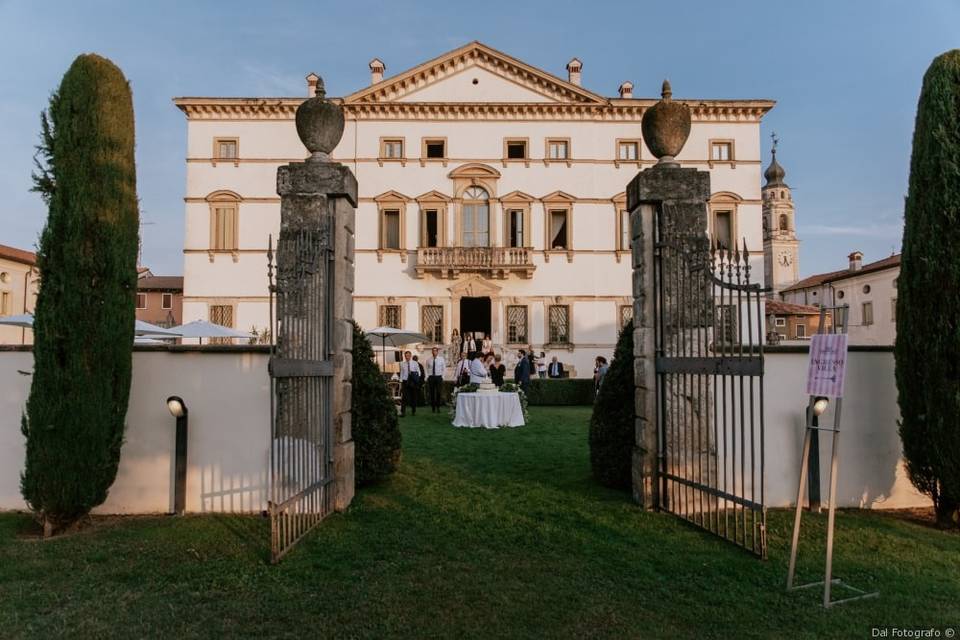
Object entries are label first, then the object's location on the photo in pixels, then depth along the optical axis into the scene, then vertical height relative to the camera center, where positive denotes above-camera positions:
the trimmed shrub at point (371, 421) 6.56 -0.85
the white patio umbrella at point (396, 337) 18.82 +0.23
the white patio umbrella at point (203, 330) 18.31 +0.41
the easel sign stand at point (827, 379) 3.69 -0.23
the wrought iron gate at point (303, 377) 4.77 -0.29
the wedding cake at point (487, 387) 13.31 -0.95
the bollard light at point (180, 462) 5.77 -1.11
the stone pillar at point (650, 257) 5.88 +0.85
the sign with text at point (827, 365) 3.77 -0.14
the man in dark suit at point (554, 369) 23.69 -0.99
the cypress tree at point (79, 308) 5.09 +0.31
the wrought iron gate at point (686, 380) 5.53 -0.34
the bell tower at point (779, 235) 72.19 +12.72
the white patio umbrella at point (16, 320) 13.84 +0.55
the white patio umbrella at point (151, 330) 16.38 +0.37
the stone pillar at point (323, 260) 5.54 +0.78
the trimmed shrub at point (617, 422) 6.43 -0.84
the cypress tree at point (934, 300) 5.19 +0.37
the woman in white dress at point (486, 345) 24.56 -0.07
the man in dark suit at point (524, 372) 17.34 -0.81
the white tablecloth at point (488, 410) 12.96 -1.43
